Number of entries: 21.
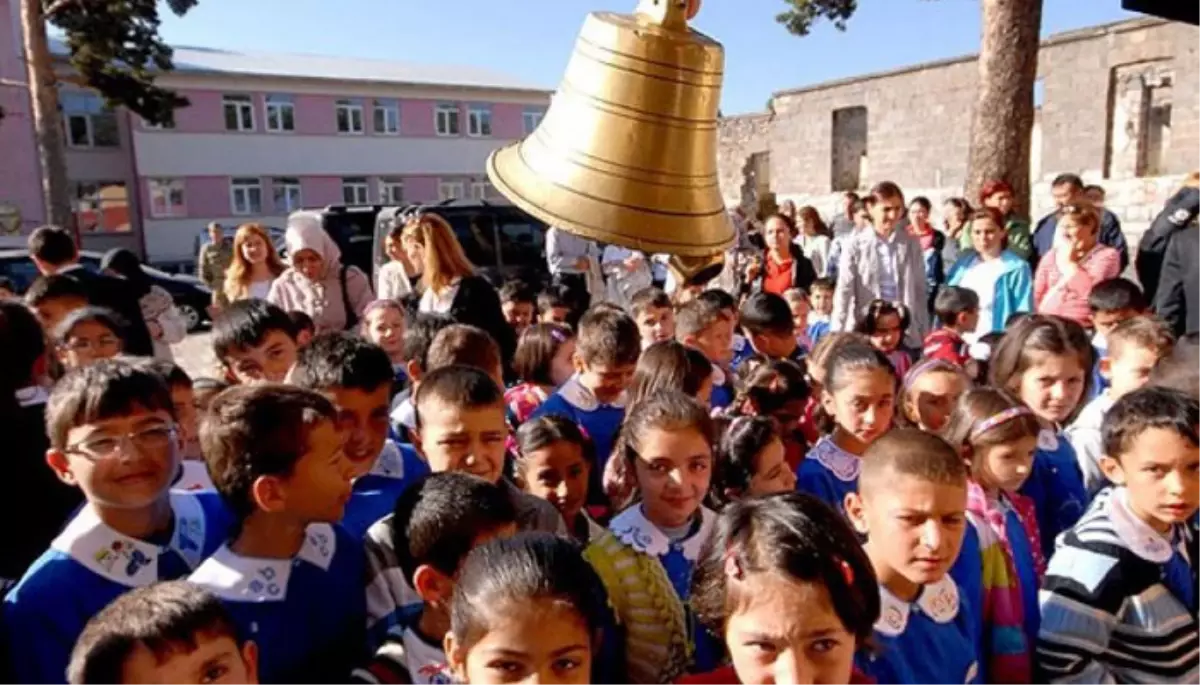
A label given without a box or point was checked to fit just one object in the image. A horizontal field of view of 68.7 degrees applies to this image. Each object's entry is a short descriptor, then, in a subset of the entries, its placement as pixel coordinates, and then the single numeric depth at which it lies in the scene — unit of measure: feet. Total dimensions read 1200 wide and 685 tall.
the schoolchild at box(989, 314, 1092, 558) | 8.49
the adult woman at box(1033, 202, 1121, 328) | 14.64
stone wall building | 40.86
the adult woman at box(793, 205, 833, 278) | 26.09
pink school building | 76.23
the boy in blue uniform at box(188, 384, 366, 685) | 5.57
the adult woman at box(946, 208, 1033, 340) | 16.26
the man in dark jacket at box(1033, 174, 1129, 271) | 18.74
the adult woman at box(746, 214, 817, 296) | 20.35
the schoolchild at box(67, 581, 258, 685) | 4.60
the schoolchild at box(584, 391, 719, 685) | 6.09
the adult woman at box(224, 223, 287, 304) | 15.75
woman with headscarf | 14.33
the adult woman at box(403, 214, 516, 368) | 13.44
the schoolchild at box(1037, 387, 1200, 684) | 6.11
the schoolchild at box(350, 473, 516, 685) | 5.40
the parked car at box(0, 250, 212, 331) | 38.91
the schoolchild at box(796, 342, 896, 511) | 8.59
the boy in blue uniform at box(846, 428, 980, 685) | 5.78
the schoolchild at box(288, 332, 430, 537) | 7.57
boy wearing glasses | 5.32
